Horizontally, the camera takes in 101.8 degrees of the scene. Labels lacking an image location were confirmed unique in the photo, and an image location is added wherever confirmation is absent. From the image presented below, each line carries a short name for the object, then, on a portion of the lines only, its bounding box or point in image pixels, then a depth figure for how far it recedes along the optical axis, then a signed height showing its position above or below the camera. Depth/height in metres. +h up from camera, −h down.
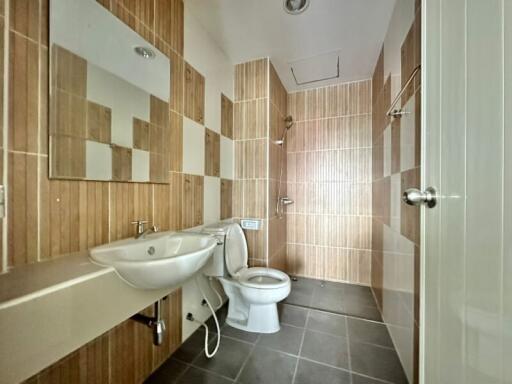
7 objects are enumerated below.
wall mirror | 0.80 +0.43
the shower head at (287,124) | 2.46 +0.82
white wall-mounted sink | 0.69 -0.27
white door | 0.33 +0.00
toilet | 1.47 -0.70
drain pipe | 0.94 -0.61
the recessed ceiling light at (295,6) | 1.38 +1.25
